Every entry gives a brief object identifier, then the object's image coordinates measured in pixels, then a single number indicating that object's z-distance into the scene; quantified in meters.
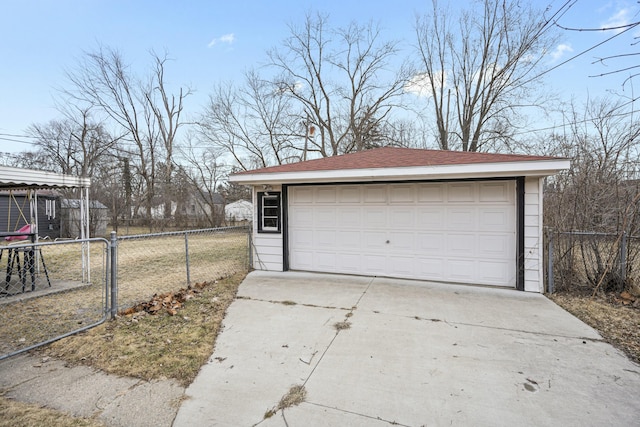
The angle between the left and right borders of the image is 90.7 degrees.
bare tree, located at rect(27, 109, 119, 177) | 21.52
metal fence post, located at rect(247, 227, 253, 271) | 7.06
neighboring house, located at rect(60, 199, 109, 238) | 16.38
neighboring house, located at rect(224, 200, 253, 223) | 29.83
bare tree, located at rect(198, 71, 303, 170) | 21.09
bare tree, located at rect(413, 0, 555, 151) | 15.42
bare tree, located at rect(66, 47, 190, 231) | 22.00
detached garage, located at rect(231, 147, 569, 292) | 5.20
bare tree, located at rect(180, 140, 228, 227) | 21.94
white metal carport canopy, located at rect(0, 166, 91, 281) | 4.86
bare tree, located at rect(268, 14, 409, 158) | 20.00
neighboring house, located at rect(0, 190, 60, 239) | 14.73
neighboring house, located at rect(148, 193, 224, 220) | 20.73
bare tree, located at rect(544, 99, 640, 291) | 4.85
